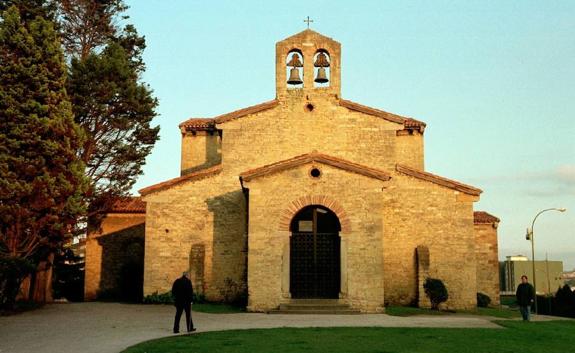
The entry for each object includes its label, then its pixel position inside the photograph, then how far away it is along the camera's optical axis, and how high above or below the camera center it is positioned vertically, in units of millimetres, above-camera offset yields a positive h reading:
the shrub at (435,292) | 24047 -1007
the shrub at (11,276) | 19611 -398
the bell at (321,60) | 25922 +8791
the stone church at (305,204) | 22266 +2450
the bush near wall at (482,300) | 28141 -1546
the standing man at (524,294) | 20500 -910
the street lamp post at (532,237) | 34156 +1735
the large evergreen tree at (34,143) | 21531 +4344
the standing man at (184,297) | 15430 -825
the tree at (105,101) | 27312 +7521
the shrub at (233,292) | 25406 -1130
